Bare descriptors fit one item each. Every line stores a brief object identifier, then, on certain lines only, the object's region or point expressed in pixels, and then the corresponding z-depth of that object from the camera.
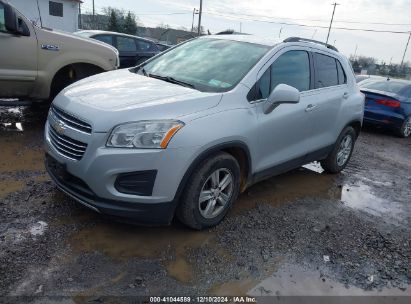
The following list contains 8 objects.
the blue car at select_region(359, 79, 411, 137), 9.67
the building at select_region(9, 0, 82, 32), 31.13
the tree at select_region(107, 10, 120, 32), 43.97
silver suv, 3.10
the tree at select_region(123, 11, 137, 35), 46.97
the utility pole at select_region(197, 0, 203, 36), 37.31
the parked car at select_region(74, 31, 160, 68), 11.05
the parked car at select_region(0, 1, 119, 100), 5.69
